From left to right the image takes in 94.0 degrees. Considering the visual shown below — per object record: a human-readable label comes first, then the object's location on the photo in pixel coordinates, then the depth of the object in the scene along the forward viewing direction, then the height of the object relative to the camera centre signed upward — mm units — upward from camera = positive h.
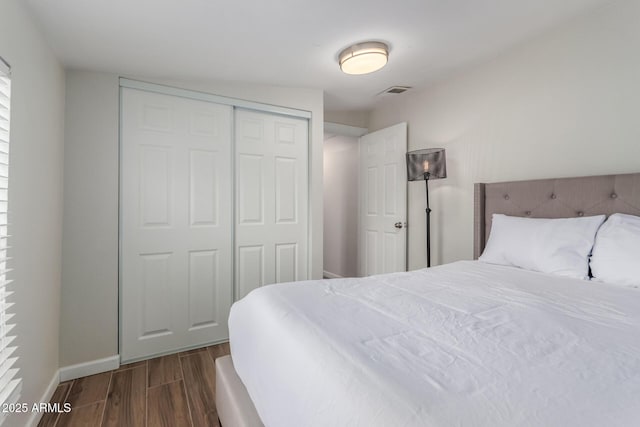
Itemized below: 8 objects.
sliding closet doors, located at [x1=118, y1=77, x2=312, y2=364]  2201 +948
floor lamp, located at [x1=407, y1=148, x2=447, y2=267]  2596 +432
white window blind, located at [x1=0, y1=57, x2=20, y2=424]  1179 -230
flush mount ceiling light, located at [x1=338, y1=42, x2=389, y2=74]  1988 +1075
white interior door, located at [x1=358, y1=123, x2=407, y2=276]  3164 +139
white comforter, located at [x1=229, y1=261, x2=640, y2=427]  596 -376
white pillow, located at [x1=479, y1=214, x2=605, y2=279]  1631 -184
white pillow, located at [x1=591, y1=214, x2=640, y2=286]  1423 -192
